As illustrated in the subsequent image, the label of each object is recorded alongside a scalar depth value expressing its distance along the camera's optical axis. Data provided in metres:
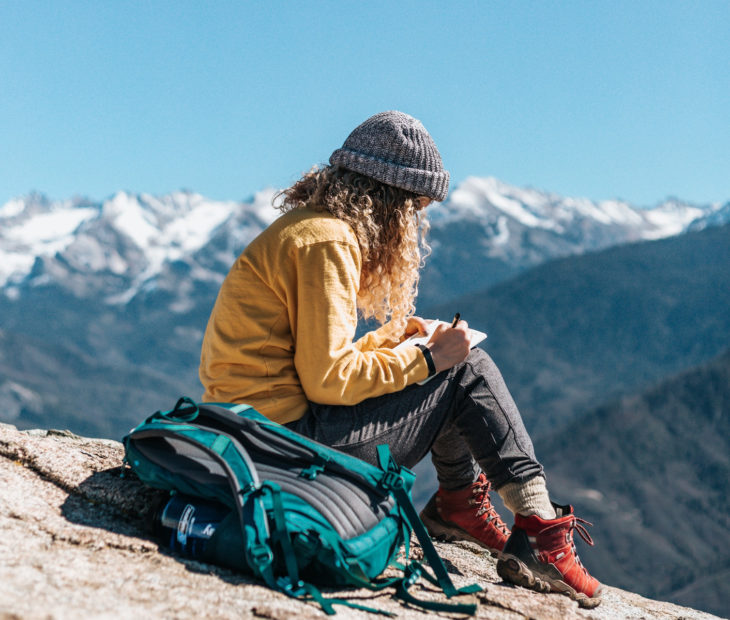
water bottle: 3.38
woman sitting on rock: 3.61
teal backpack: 3.15
